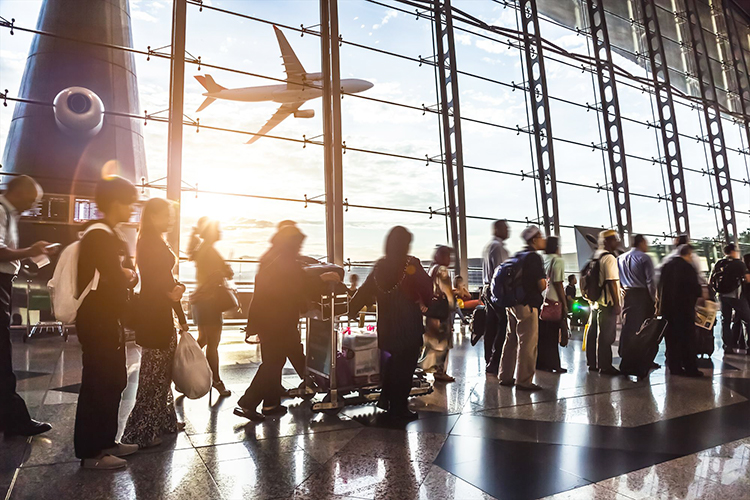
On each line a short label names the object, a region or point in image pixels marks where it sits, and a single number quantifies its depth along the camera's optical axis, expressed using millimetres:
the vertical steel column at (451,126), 9289
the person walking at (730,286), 5523
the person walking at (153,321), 2344
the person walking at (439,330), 3926
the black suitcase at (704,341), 5074
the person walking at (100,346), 2041
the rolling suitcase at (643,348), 4145
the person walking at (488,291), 4312
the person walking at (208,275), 3160
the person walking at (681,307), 4348
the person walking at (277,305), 2932
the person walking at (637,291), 4438
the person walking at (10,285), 2395
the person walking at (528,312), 3678
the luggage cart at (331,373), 3037
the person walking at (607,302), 4395
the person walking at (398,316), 2883
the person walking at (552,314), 4570
